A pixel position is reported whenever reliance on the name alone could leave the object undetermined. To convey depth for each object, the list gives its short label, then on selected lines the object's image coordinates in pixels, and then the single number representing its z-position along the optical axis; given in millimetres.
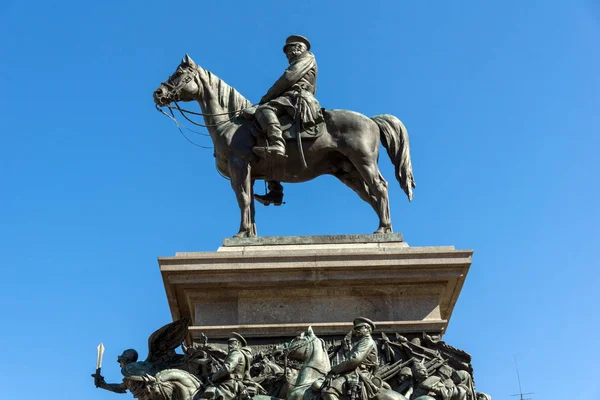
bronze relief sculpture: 12562
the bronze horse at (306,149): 15523
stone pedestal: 13711
